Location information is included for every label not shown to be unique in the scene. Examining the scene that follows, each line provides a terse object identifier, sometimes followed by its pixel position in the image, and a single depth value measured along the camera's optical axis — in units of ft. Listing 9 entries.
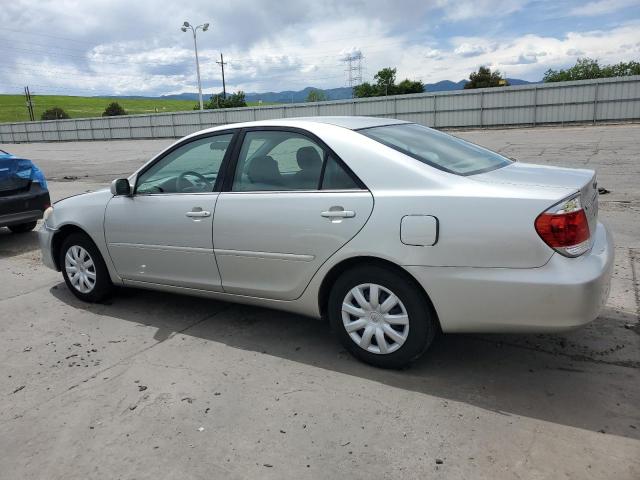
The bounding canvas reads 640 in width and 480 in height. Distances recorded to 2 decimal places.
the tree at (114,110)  283.53
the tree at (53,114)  268.48
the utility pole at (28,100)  239.30
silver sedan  9.33
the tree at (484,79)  250.98
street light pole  136.77
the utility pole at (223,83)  229.56
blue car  23.15
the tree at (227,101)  238.68
